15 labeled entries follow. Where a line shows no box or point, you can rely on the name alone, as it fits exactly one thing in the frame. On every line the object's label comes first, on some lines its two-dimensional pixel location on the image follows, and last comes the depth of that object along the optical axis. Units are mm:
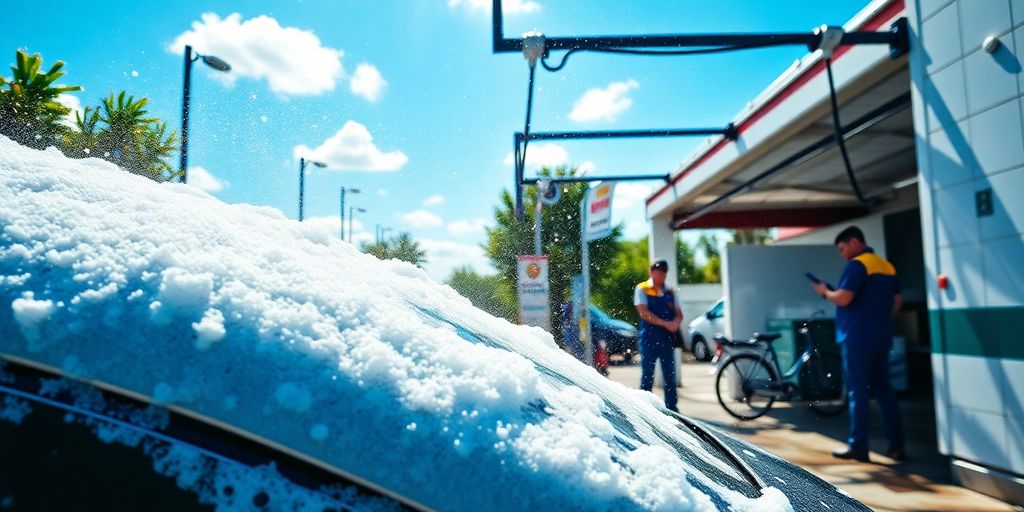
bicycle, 7441
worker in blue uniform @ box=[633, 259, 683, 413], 6246
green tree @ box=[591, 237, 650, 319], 23316
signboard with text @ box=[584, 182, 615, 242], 8630
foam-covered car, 661
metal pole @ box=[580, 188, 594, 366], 8922
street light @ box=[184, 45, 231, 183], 7572
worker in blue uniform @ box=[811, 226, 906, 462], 4844
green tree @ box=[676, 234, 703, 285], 50188
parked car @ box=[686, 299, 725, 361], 17156
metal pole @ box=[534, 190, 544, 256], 10031
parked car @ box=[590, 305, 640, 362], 16859
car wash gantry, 4523
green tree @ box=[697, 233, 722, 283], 51469
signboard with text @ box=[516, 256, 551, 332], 9023
